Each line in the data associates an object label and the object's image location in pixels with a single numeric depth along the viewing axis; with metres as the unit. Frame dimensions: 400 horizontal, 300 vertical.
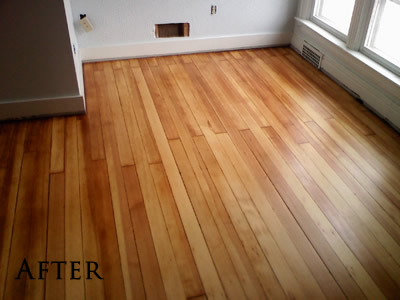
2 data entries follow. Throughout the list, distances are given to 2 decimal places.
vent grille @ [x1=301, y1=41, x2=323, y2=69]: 3.85
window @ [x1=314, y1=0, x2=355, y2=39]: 3.58
